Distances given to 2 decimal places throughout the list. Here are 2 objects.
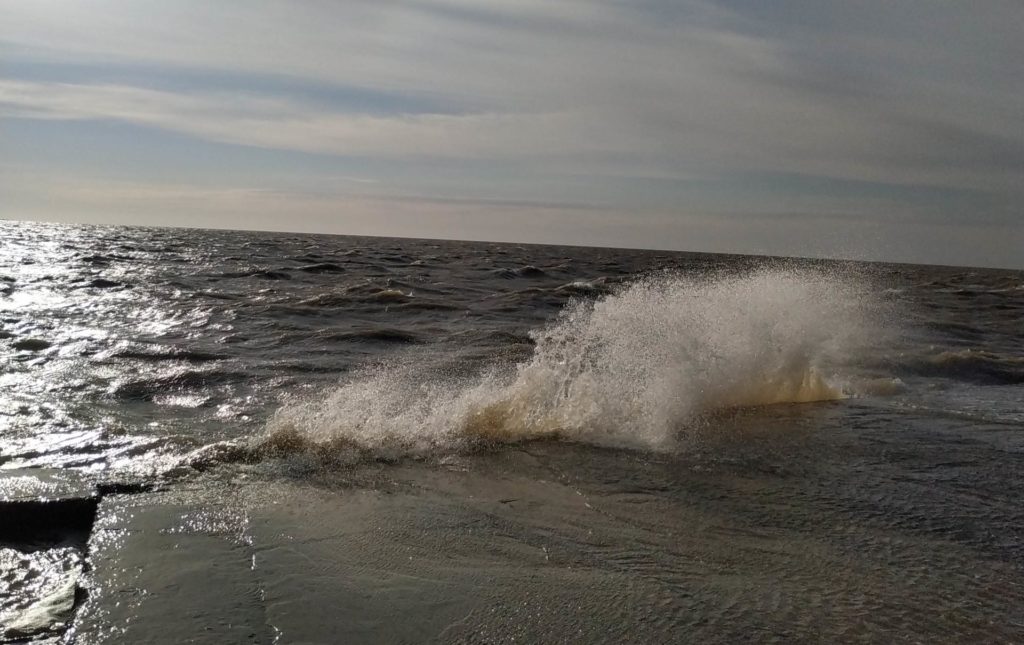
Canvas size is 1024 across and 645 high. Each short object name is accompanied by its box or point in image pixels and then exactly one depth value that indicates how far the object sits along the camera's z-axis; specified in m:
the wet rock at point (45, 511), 3.34
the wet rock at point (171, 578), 2.52
